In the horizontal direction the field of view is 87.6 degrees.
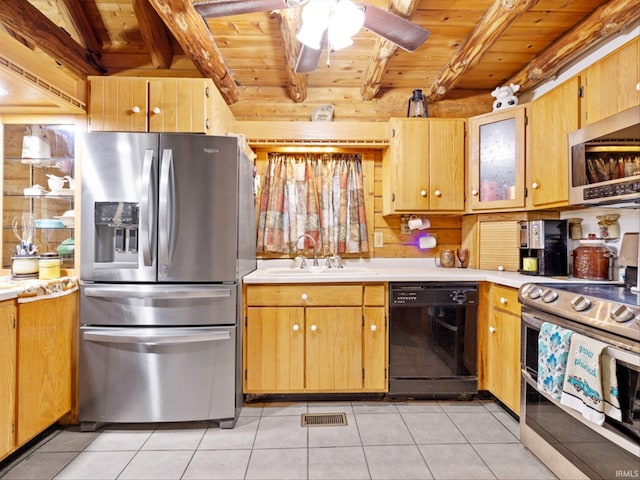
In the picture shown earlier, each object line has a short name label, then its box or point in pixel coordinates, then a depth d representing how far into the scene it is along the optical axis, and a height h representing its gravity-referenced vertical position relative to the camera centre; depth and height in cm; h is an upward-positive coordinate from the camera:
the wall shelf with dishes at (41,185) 208 +36
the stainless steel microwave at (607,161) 153 +42
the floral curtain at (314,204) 282 +33
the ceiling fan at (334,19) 144 +101
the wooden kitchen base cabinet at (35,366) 156 -64
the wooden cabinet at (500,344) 202 -65
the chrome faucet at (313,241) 281 +2
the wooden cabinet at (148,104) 209 +88
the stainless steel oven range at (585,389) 123 -62
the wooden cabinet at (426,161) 262 +65
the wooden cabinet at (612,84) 159 +82
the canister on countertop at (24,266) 191 -14
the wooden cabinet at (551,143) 197 +65
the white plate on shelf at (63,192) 208 +31
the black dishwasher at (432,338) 229 -65
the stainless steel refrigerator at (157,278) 195 -22
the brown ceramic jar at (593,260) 203 -10
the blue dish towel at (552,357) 144 -51
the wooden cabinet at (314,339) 224 -65
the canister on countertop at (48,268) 192 -15
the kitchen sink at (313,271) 237 -21
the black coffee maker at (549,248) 228 -3
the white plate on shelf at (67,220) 209 +14
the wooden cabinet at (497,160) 235 +62
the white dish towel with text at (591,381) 127 -54
